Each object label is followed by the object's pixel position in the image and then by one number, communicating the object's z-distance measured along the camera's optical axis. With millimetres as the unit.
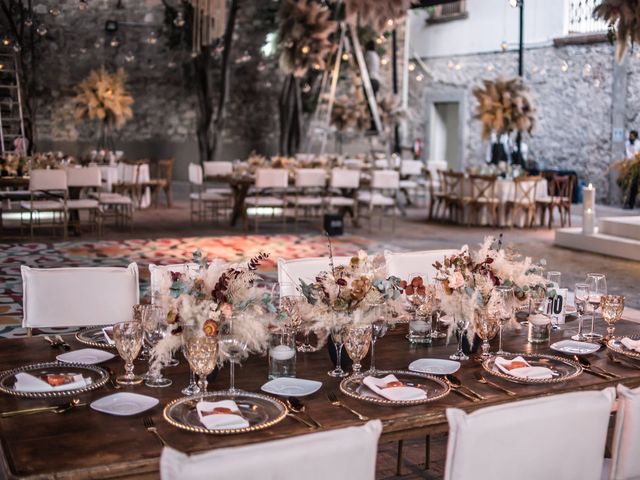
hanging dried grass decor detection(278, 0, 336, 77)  15195
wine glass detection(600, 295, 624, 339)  3336
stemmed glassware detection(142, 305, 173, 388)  2645
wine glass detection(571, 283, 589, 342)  3393
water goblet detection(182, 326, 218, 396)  2535
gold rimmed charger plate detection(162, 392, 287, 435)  2236
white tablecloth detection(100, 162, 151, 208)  12719
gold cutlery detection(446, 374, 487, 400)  2559
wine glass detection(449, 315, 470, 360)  3031
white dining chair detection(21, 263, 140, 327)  3650
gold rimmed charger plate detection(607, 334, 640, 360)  3041
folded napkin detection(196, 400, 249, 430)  2250
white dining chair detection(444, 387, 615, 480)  1886
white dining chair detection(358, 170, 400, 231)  12227
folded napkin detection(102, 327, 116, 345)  3117
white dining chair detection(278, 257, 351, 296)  4035
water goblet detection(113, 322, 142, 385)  2676
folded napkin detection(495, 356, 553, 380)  2758
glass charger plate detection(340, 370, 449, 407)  2479
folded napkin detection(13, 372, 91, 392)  2520
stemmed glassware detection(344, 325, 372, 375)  2740
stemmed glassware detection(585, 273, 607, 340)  3410
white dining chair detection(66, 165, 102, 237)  10664
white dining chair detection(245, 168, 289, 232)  11531
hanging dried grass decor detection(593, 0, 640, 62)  10836
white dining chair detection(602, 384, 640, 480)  2117
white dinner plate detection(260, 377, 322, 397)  2533
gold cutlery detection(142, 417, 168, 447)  2143
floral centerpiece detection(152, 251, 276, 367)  2633
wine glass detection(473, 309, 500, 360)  3002
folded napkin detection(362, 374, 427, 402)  2507
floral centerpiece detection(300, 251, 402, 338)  2799
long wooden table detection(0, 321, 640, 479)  2006
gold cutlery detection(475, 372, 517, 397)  2602
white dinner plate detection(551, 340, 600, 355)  3090
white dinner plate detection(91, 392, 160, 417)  2354
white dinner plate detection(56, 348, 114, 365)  2867
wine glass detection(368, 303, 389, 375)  2818
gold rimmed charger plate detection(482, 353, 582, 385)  2729
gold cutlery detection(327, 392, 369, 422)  2348
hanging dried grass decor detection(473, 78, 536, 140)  13445
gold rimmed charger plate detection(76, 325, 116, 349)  3100
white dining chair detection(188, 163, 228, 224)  12273
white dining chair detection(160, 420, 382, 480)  1588
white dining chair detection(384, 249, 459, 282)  4277
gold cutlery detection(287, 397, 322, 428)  2371
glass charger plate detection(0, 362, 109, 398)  2496
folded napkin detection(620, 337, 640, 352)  3082
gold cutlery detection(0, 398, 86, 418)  2312
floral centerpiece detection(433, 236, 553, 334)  3031
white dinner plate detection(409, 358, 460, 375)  2803
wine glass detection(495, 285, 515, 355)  3031
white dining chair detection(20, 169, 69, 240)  10133
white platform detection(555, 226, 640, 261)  10125
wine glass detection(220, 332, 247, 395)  2641
